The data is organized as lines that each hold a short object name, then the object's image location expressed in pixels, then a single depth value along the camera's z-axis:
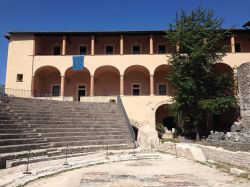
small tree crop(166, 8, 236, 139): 22.53
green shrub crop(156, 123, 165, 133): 26.05
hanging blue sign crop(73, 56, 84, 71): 28.25
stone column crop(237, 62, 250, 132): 23.73
